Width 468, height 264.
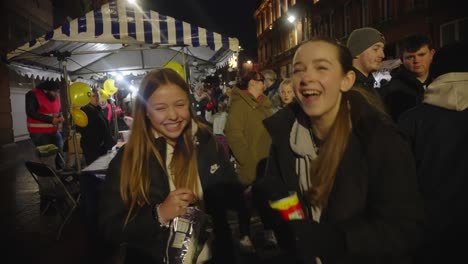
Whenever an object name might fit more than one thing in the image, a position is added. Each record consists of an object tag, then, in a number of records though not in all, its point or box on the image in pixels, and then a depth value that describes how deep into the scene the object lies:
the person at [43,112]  7.69
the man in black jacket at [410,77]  3.71
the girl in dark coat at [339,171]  1.52
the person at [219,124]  7.31
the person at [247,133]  4.71
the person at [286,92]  5.86
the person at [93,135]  7.29
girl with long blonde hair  1.97
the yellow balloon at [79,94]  7.14
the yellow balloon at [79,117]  7.09
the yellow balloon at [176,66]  8.09
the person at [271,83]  7.82
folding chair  5.39
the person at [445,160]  2.01
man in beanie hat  3.65
